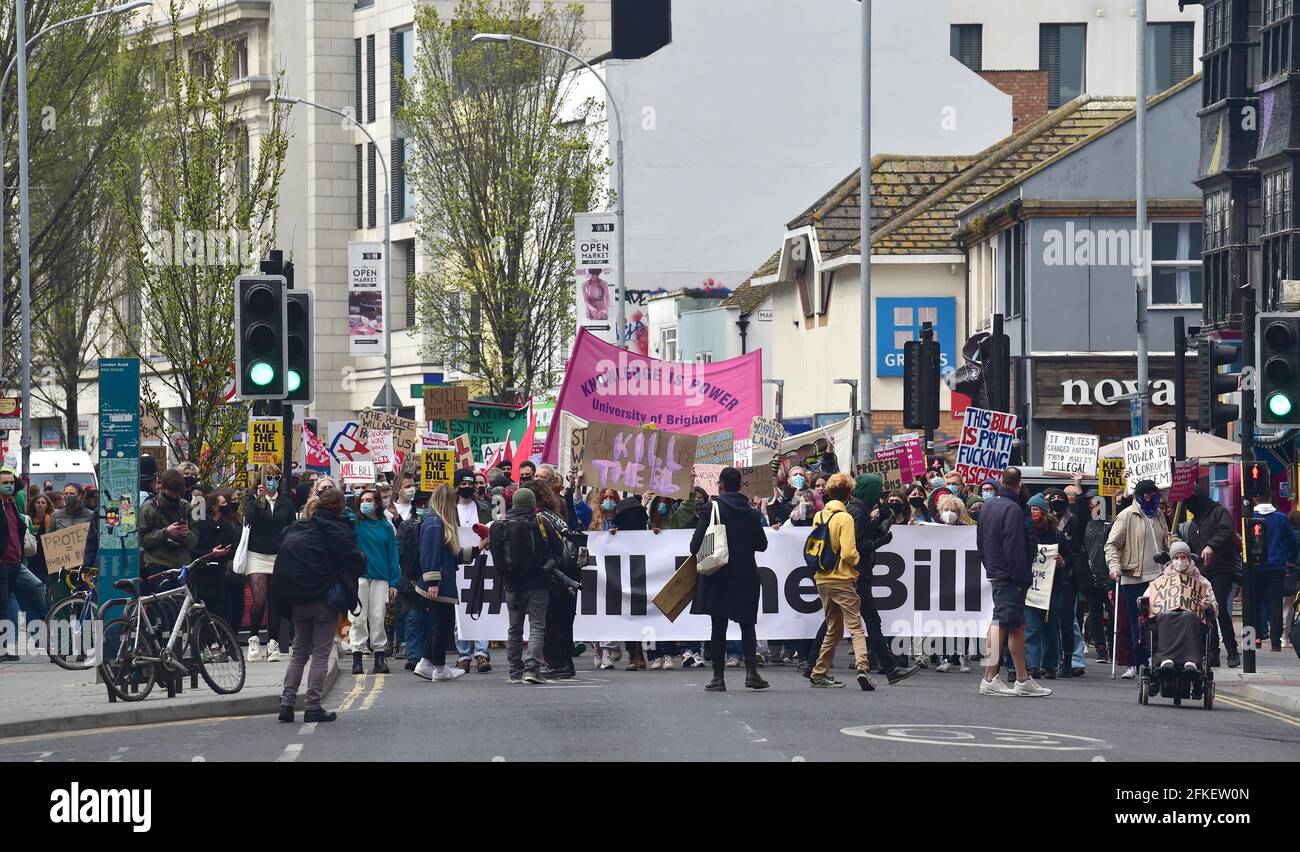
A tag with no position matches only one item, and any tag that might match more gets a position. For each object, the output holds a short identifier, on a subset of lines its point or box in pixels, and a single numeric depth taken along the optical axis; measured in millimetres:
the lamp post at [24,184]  41934
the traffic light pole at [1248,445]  21312
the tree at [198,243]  37531
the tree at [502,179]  53094
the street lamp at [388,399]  49031
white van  41938
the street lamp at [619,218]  44884
